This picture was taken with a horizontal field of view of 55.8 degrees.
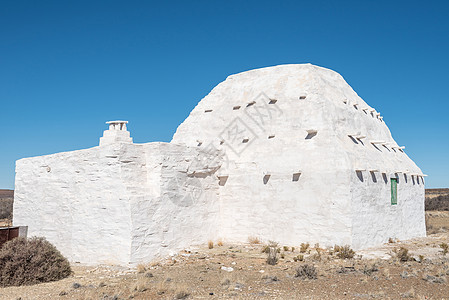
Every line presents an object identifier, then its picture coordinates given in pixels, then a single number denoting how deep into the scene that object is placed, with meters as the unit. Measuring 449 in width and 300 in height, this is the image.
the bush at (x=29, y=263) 10.36
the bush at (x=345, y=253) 12.64
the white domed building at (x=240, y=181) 12.95
